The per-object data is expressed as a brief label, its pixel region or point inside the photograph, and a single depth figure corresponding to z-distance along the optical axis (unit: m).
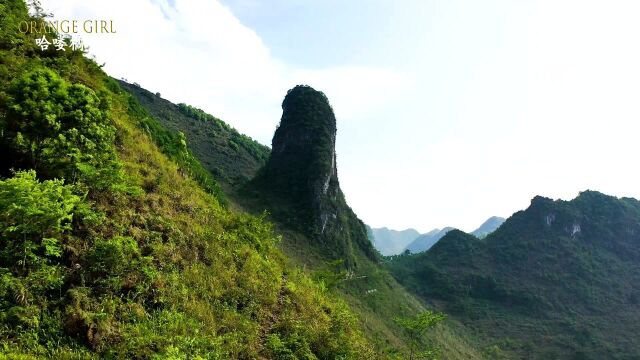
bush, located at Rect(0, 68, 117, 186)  14.20
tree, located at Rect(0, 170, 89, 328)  11.14
